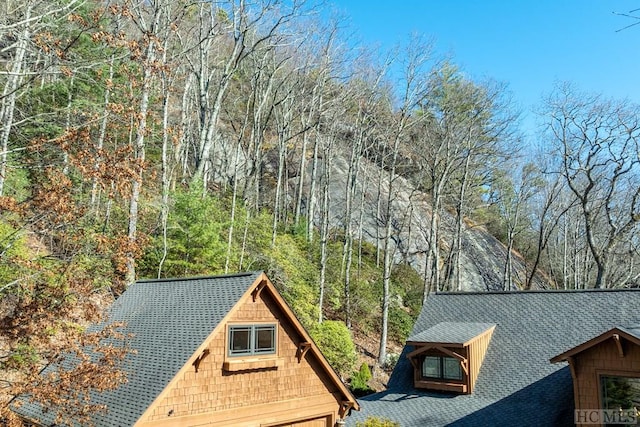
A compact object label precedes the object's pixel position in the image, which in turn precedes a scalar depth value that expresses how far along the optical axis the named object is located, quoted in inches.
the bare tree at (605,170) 934.4
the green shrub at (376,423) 480.7
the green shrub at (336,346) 764.0
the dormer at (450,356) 577.9
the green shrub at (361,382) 732.0
